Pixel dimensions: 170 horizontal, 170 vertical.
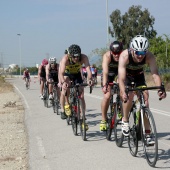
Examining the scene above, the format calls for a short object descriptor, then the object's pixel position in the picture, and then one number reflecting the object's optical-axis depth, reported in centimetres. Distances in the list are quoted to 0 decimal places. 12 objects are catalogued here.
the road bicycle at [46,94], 1580
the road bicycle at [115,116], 770
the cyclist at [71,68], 866
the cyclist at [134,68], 617
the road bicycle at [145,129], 598
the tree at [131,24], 6812
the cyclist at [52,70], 1337
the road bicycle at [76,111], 849
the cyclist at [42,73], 1548
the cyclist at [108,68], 784
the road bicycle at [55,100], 1346
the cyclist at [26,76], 3280
